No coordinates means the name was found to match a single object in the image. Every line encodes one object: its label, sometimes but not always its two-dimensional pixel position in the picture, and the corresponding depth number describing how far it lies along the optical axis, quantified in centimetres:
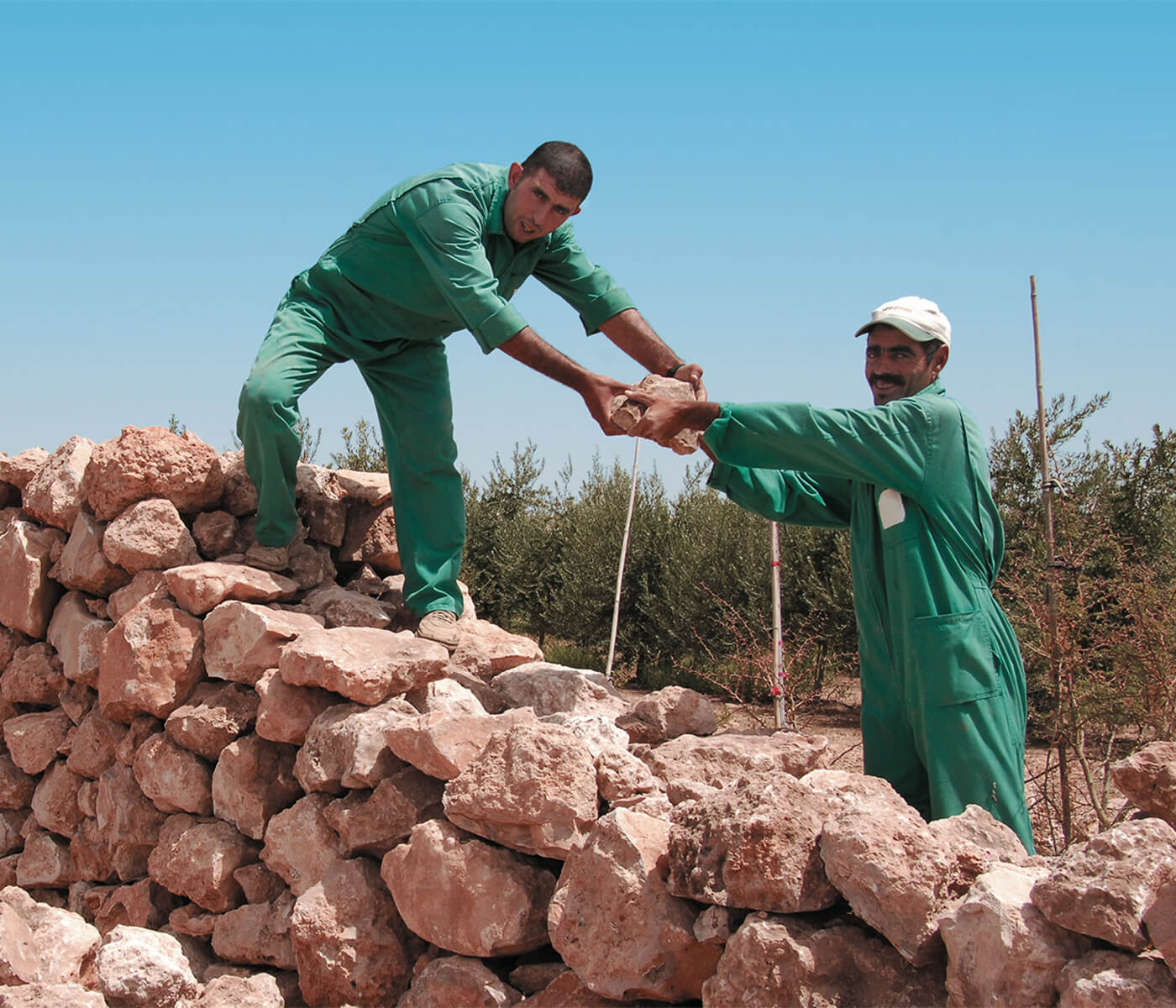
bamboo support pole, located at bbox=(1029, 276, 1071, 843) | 470
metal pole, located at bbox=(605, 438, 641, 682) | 696
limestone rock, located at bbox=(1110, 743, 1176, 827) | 248
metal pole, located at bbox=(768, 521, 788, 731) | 554
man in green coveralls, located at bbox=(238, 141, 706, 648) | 384
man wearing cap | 292
